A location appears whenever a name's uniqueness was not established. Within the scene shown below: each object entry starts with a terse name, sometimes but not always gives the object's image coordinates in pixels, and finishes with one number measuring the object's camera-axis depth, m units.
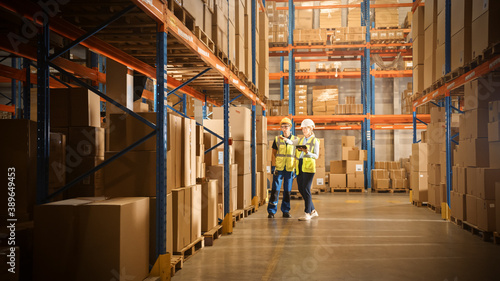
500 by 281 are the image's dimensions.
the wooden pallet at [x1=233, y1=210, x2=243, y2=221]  7.69
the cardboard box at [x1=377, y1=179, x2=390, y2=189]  14.73
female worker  7.86
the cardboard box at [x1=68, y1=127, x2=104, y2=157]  4.31
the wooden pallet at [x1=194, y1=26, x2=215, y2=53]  5.23
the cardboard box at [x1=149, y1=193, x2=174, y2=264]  4.06
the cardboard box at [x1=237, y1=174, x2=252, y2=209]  8.36
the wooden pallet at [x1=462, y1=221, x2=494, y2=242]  6.21
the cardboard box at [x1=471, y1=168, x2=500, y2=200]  6.25
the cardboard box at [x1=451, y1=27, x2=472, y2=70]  7.32
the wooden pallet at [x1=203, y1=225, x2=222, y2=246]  5.86
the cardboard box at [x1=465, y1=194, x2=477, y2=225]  6.64
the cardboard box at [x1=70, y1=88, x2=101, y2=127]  4.31
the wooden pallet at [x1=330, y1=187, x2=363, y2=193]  14.87
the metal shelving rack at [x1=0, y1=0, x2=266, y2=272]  3.54
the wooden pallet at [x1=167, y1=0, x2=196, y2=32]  4.35
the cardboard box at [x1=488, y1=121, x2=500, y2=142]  6.14
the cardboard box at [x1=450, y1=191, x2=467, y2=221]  7.17
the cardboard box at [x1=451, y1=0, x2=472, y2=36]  7.39
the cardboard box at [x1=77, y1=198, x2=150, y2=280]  3.29
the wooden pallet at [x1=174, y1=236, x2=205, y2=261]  4.77
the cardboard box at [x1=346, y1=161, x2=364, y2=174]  14.77
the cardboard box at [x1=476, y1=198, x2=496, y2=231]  6.17
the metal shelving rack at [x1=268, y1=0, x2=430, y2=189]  15.92
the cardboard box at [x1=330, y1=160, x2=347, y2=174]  14.98
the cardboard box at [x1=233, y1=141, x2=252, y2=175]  8.41
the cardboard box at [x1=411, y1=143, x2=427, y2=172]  10.53
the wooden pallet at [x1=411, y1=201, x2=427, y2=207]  10.58
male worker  8.36
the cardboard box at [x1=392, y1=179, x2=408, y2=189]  14.74
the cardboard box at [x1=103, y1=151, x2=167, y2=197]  4.07
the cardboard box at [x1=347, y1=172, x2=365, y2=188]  14.76
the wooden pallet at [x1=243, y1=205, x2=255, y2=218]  8.55
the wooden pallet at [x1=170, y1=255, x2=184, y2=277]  4.25
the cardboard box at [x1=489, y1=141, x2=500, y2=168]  6.20
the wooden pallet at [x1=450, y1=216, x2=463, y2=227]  7.39
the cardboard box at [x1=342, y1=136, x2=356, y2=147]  15.24
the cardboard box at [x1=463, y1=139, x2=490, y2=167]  6.62
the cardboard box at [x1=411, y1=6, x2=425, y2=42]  10.88
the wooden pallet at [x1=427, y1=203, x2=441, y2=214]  9.24
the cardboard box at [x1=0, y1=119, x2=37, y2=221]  3.65
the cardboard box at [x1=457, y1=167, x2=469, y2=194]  7.07
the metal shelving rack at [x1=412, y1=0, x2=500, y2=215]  7.57
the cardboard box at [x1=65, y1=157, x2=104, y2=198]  4.25
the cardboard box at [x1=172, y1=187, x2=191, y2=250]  4.54
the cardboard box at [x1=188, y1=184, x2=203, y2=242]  5.11
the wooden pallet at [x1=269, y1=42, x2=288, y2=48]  16.45
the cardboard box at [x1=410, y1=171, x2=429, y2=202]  10.48
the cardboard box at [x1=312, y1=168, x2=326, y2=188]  14.36
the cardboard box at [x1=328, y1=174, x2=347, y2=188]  14.90
